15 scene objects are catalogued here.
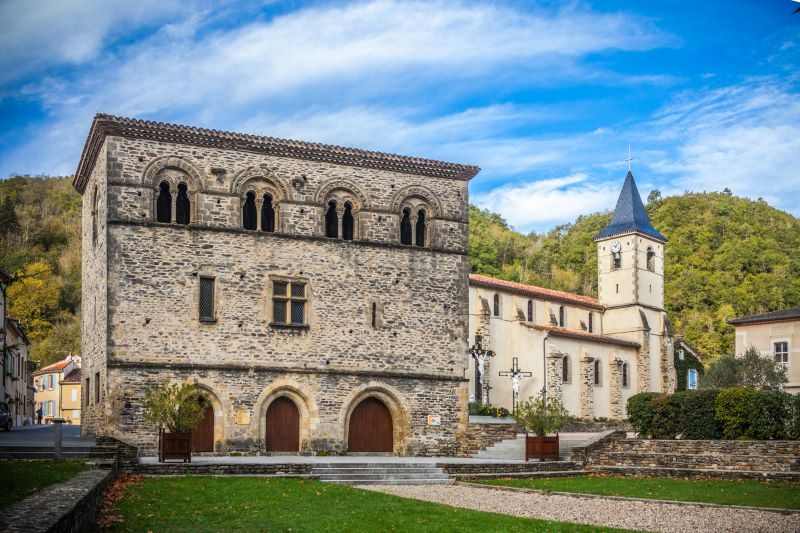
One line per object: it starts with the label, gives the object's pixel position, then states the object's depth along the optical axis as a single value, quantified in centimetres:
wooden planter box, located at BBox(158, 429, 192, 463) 2525
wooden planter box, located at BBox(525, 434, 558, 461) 2912
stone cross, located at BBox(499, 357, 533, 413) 5033
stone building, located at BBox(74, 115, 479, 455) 2959
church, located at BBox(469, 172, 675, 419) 5409
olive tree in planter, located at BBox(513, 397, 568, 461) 2920
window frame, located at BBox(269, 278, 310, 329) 3125
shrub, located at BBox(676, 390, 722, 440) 2833
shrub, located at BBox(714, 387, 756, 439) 2741
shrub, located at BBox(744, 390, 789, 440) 2694
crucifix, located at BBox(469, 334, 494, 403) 4859
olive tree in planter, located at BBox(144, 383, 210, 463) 2530
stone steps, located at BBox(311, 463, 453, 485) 2508
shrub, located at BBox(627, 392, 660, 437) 2998
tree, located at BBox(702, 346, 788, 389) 4434
